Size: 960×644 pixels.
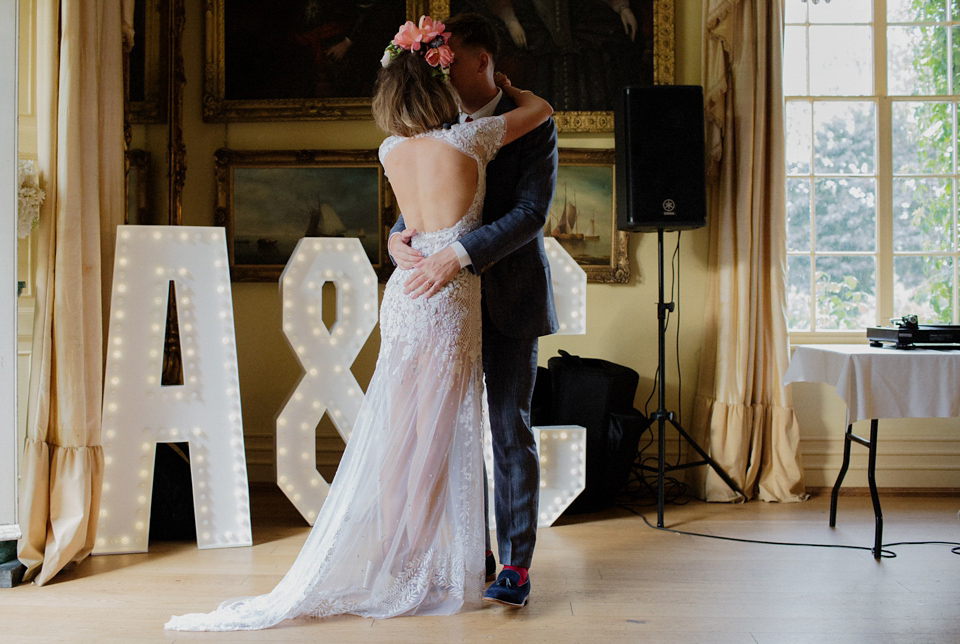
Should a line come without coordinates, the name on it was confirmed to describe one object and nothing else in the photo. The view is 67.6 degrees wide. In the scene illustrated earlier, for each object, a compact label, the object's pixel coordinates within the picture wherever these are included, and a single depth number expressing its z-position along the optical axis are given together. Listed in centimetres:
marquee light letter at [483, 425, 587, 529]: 296
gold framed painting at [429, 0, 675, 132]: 363
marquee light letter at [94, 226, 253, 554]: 258
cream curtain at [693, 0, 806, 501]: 346
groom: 199
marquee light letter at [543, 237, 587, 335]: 312
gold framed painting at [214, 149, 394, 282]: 367
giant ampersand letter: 286
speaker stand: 306
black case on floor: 318
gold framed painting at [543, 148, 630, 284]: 368
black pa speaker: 311
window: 376
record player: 271
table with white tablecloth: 254
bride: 189
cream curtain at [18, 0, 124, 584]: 233
